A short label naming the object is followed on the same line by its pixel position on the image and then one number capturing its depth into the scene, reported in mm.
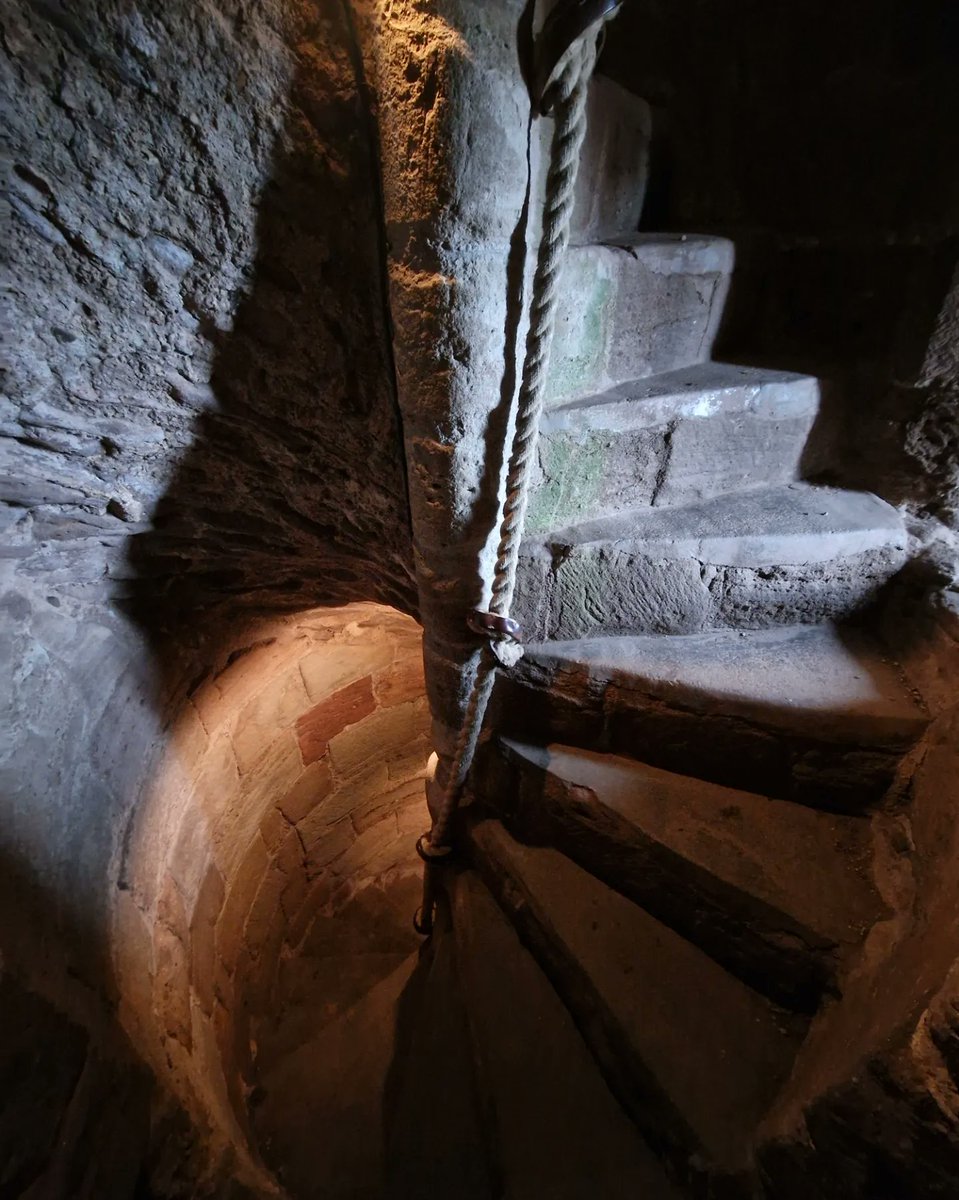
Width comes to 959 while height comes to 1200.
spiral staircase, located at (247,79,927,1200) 1034
